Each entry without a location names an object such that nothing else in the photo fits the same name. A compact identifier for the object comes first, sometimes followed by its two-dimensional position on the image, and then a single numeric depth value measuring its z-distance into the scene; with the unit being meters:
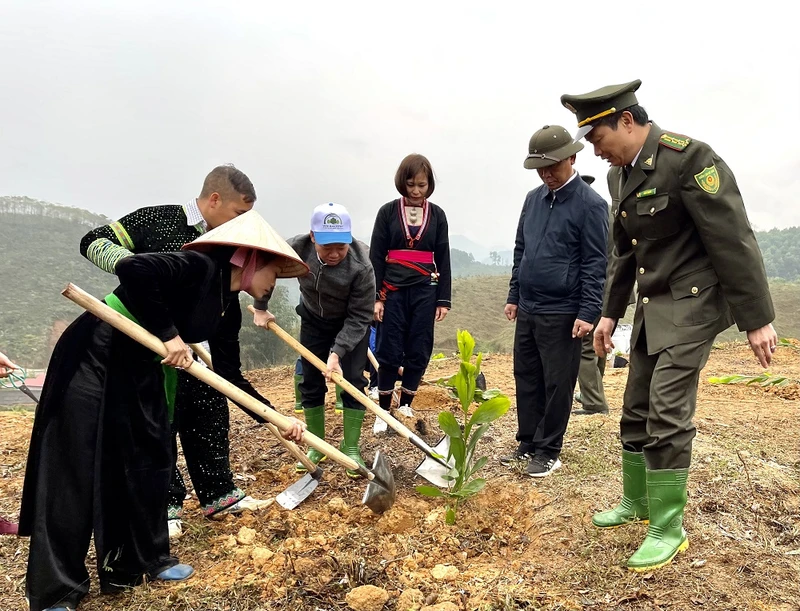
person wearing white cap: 3.58
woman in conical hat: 2.32
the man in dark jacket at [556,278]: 3.60
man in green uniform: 2.41
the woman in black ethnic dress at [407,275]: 4.52
